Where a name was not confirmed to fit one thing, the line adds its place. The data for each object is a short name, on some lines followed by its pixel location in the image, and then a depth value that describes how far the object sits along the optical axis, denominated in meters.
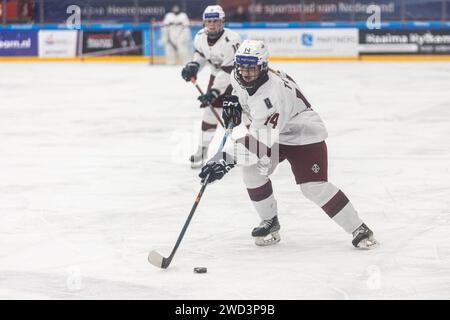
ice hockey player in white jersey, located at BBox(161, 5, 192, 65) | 37.05
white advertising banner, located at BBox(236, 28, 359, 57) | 37.75
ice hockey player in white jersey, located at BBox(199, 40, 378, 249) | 10.22
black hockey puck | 9.89
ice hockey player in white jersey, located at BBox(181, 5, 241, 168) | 16.06
